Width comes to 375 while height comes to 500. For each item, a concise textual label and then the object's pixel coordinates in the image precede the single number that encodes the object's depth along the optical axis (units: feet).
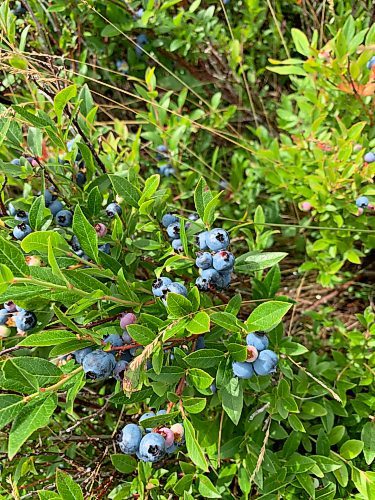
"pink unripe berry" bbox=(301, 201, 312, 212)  0.90
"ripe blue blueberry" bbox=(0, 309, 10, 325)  0.62
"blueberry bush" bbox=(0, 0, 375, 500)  0.52
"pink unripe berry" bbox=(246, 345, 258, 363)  0.53
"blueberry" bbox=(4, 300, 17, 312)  0.62
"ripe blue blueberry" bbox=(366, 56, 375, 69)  0.85
